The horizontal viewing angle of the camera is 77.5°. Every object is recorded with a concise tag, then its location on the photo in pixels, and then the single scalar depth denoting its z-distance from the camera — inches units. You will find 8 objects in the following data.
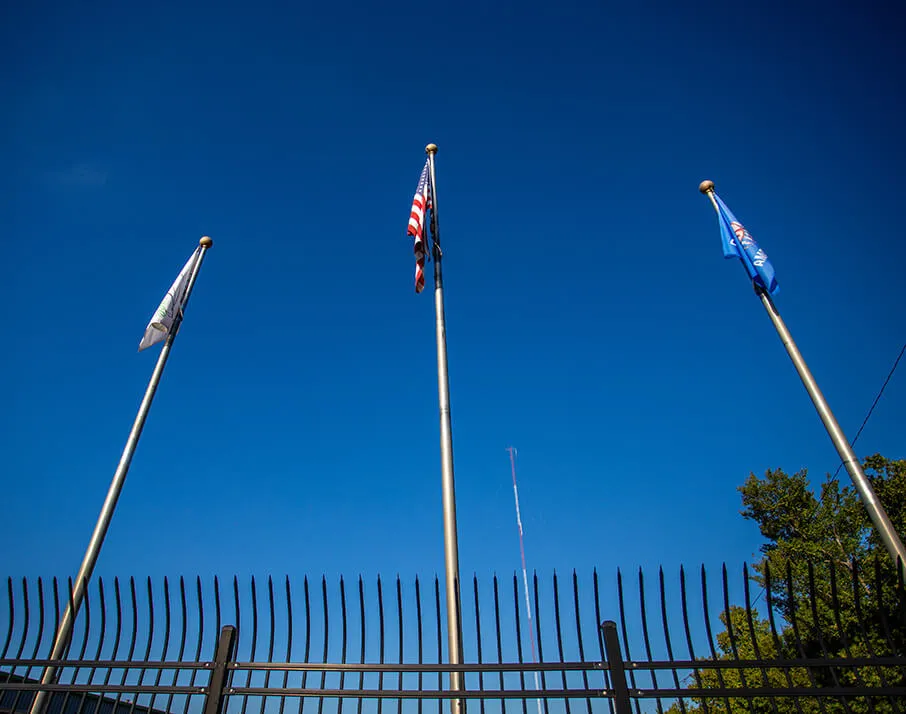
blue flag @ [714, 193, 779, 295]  361.7
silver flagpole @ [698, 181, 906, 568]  245.9
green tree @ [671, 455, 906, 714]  740.0
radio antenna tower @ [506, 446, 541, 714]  713.1
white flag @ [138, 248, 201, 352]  392.2
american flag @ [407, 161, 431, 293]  351.6
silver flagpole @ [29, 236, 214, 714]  181.3
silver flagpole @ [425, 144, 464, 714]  197.5
